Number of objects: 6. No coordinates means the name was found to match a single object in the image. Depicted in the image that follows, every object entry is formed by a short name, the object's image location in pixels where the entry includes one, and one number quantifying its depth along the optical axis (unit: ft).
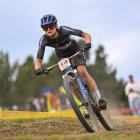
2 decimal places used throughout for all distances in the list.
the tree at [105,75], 308.19
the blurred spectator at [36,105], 115.51
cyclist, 45.06
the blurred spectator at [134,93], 90.17
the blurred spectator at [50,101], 105.91
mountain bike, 43.47
